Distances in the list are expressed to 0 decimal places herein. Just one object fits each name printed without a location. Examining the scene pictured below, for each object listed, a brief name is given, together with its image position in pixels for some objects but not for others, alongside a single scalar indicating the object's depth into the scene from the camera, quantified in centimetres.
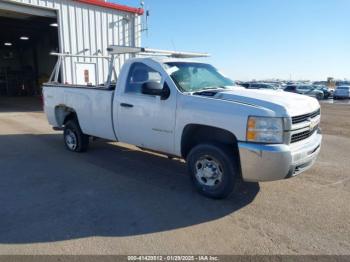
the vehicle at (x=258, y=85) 2993
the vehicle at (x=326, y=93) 3509
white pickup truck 384
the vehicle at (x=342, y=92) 3259
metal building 1512
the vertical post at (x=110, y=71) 621
